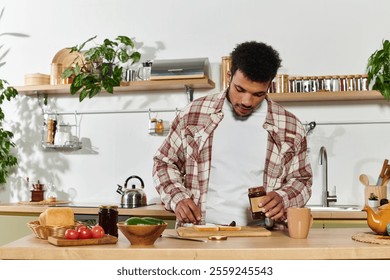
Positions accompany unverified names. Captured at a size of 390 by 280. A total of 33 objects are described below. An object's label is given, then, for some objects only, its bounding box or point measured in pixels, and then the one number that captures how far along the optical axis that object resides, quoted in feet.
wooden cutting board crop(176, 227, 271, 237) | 6.05
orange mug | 5.98
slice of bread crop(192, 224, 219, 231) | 6.24
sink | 11.49
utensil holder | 11.68
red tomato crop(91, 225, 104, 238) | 5.57
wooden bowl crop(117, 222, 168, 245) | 5.41
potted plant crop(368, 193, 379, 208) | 11.32
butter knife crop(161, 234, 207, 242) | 5.72
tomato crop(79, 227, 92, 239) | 5.49
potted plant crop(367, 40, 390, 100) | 11.82
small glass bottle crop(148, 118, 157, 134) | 13.19
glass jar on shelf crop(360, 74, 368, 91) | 12.28
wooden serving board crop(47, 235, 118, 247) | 5.33
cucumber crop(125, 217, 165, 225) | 5.52
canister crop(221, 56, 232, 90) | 12.81
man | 7.84
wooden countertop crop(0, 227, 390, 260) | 5.13
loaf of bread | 5.94
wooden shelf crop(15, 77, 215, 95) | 12.56
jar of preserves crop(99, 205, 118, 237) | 6.01
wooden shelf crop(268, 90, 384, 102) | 12.05
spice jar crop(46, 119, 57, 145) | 13.53
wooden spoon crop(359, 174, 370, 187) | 12.26
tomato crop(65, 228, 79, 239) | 5.46
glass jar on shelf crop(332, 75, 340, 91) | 12.35
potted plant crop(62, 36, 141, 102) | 12.63
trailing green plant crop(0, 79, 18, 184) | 13.47
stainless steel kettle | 11.85
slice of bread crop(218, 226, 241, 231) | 6.31
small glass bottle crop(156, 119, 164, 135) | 13.19
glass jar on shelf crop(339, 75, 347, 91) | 12.31
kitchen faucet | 12.14
